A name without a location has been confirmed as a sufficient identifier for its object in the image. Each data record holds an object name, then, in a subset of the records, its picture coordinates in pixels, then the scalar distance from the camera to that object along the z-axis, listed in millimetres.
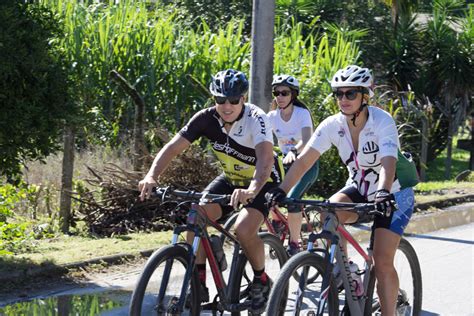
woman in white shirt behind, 15898
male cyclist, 12044
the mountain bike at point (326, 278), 10518
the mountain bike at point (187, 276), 10676
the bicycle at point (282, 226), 15366
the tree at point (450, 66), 44459
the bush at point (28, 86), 15263
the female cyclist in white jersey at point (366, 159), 11424
